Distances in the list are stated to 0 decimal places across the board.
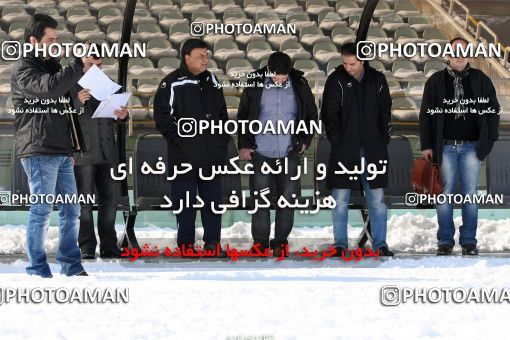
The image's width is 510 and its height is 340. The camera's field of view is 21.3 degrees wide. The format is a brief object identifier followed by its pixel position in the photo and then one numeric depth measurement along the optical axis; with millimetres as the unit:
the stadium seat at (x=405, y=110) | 12992
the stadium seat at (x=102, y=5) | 17094
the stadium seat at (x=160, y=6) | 16969
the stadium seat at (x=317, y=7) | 17531
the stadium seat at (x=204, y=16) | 16688
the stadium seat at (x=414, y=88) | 13555
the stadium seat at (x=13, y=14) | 16484
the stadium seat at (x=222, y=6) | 17266
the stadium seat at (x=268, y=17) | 16906
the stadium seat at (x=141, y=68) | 14734
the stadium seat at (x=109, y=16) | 16562
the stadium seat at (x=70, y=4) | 16969
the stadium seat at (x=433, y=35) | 16844
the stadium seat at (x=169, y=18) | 16406
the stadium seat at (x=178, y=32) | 15945
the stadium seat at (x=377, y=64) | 14989
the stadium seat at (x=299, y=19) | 16734
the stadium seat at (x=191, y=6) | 17109
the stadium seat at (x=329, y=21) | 17016
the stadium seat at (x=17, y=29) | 15977
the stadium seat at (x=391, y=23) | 17203
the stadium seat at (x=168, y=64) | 14859
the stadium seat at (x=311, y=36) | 16047
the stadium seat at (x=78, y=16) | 16484
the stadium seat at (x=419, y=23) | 17042
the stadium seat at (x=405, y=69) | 15203
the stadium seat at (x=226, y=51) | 15164
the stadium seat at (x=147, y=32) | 15945
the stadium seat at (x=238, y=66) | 14844
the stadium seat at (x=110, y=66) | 14883
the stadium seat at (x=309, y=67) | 14387
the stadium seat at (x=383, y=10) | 17609
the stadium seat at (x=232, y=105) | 12831
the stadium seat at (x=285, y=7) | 17406
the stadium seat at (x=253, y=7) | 17328
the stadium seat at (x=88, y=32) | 16094
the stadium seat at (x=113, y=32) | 16172
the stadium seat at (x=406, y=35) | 16547
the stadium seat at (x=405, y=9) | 17625
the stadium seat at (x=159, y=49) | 15367
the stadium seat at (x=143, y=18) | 16469
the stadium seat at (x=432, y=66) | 15315
